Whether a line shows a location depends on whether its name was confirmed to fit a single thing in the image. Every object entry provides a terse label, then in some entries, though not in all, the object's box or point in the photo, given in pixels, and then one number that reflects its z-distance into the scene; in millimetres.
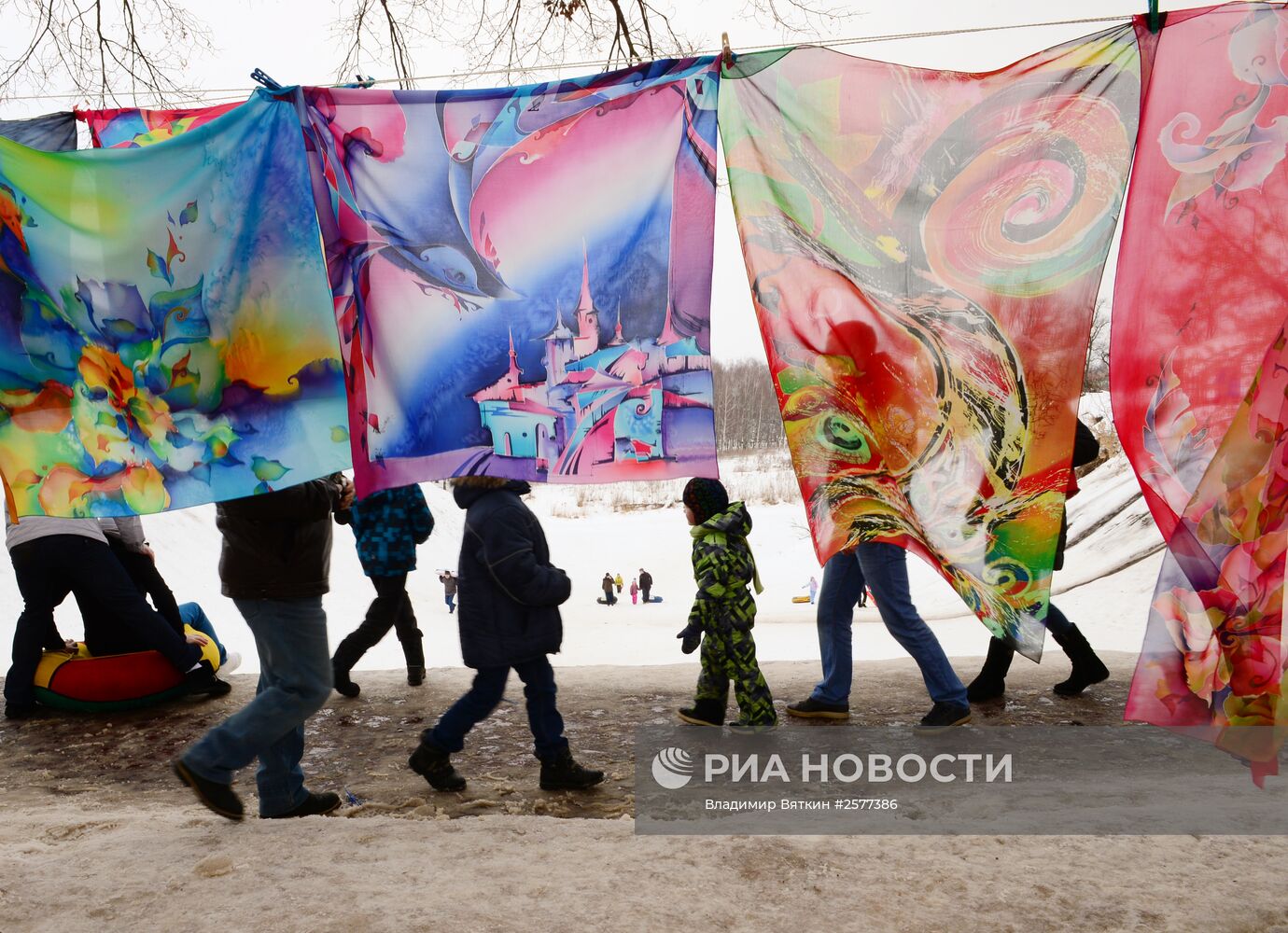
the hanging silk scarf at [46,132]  4312
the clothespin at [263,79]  3826
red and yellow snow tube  5336
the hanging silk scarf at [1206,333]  3371
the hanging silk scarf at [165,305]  3752
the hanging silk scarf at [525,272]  3801
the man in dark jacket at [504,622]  3729
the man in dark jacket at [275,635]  3271
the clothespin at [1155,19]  3611
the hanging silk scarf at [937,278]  3594
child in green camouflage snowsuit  4410
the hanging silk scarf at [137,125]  4523
